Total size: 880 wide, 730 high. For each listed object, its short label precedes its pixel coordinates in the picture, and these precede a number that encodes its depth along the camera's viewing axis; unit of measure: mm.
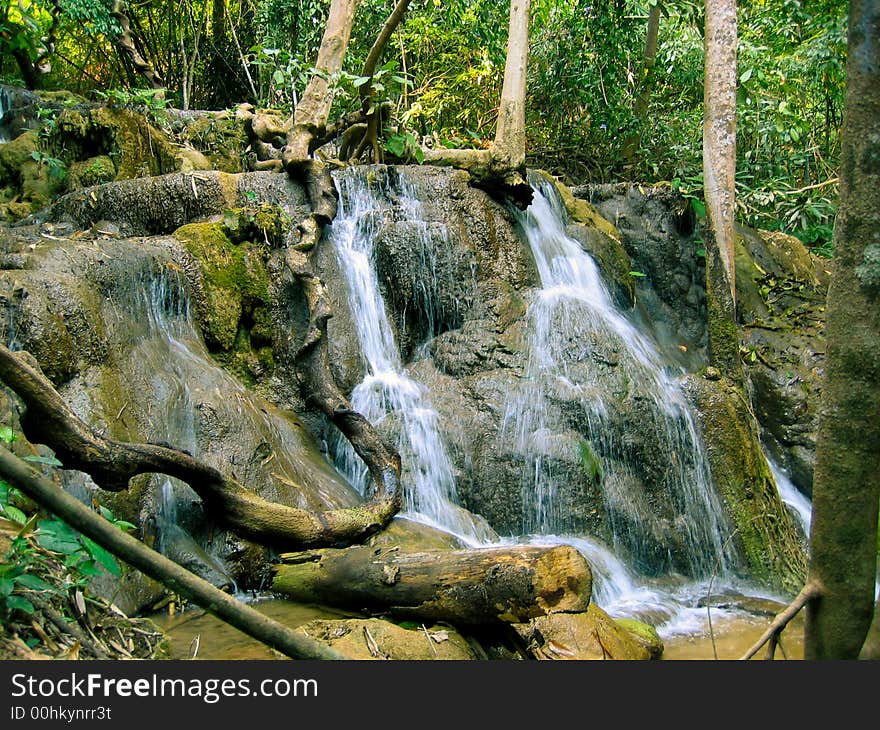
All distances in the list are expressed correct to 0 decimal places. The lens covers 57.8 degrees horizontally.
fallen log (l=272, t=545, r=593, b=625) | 3848
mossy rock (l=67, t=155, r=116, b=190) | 9469
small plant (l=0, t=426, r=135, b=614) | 2531
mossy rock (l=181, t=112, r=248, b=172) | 11703
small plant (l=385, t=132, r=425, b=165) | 9505
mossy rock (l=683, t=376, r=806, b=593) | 6430
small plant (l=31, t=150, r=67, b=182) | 8991
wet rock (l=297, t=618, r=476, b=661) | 3717
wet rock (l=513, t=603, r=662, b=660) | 3777
